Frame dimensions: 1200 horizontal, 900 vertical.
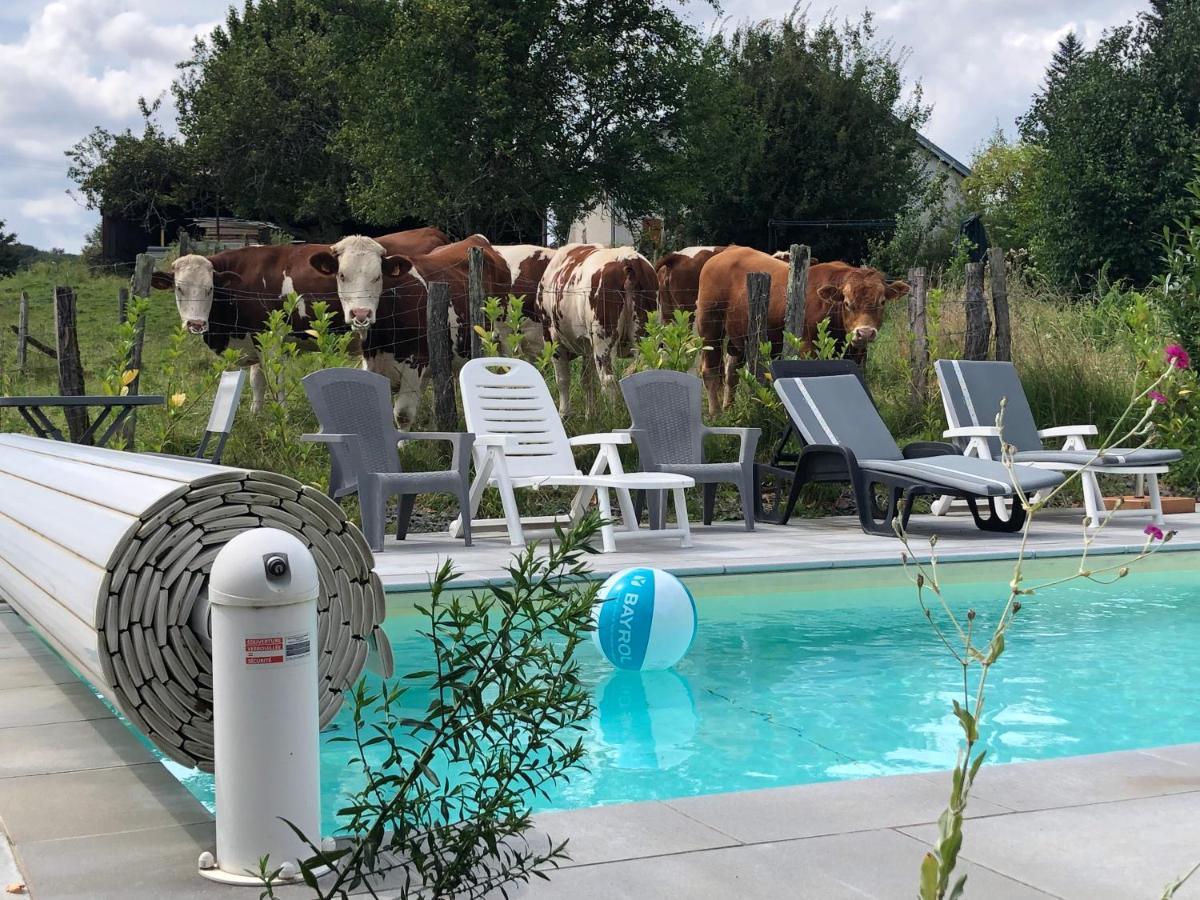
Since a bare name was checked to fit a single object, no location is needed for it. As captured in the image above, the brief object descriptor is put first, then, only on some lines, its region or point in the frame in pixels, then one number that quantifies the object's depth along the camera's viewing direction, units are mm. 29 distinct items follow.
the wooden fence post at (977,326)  11602
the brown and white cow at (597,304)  12352
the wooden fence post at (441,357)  10547
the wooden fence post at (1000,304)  11711
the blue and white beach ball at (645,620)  5098
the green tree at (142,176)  38812
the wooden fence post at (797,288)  11297
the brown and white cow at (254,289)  12414
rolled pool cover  2939
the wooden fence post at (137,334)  9812
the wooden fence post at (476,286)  10820
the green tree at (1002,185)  40219
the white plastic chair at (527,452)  8180
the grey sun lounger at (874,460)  8305
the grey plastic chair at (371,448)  7855
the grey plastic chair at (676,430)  9039
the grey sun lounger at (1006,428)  9023
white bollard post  2510
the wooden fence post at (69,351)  9758
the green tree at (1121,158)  26172
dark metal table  7254
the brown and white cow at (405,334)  11555
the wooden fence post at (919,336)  11766
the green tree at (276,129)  34625
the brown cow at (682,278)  14766
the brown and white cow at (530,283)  13008
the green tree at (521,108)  27719
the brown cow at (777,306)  12172
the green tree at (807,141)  32594
